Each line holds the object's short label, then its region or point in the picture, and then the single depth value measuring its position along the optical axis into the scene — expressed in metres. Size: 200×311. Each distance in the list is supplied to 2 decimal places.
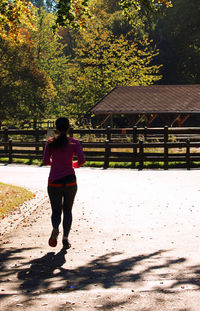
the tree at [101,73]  49.31
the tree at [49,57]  58.97
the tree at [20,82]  48.47
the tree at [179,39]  57.16
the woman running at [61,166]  7.61
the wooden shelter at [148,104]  40.34
